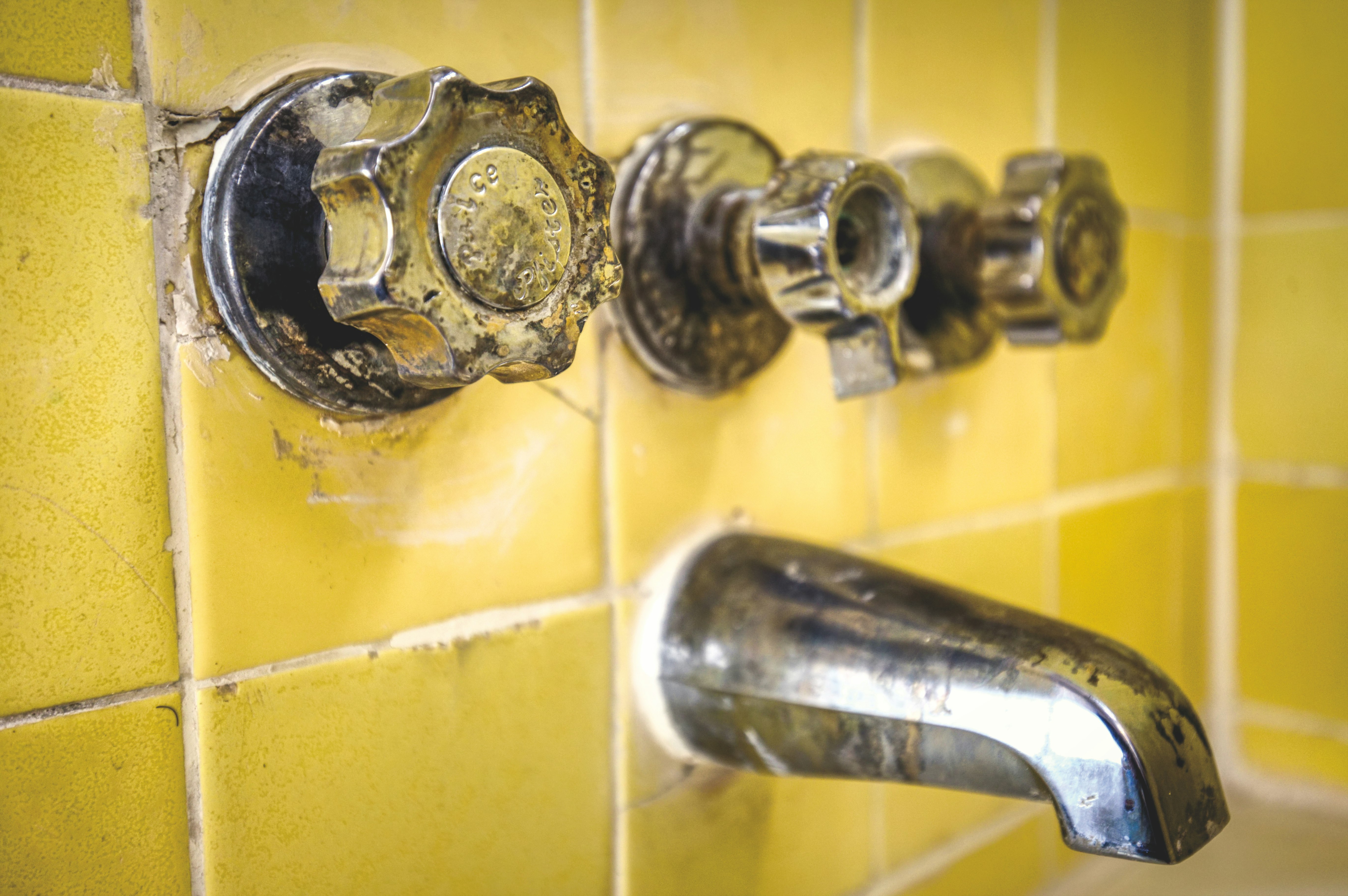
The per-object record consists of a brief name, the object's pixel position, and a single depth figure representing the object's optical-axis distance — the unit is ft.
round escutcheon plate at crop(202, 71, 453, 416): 1.00
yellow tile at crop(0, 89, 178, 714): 0.92
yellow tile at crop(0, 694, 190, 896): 0.93
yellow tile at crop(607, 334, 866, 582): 1.43
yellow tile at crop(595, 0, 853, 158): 1.38
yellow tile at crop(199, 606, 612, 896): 1.08
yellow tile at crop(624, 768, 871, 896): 1.49
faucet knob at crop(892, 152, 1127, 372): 1.56
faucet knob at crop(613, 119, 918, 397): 1.22
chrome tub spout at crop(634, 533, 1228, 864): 1.03
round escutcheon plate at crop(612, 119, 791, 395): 1.36
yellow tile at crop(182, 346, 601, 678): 1.04
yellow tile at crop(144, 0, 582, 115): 1.00
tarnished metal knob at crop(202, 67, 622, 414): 0.88
